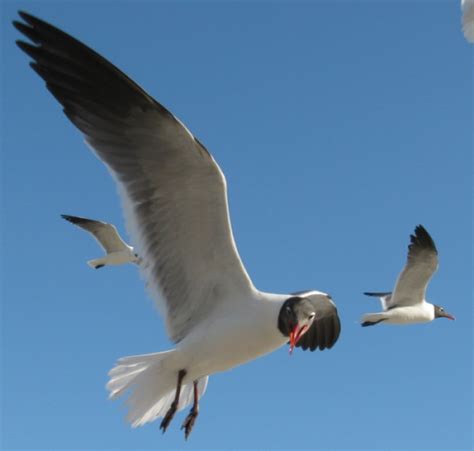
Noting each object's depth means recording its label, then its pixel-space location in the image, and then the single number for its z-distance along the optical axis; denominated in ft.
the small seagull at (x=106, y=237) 42.32
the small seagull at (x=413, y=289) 38.40
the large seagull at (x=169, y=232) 14.48
